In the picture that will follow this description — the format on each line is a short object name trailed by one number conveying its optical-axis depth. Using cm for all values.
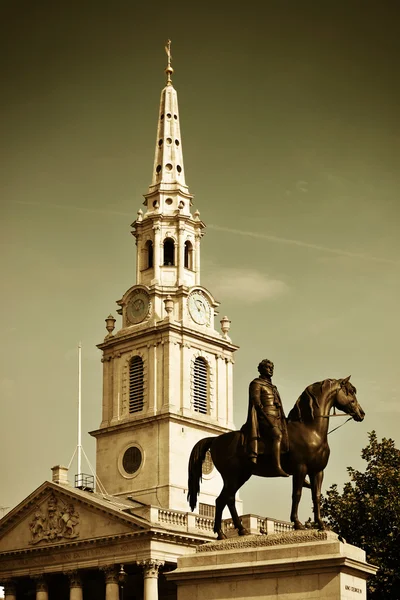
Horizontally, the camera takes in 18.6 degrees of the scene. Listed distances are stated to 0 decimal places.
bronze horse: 2575
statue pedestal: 2388
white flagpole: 7978
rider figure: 2564
